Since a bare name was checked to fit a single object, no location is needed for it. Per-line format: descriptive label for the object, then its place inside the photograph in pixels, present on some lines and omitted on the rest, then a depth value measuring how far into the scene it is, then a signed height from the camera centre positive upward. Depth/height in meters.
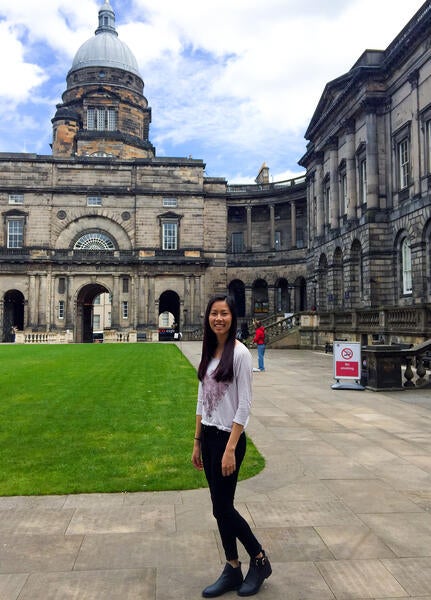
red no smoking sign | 15.23 -1.20
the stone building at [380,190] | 27.39 +7.72
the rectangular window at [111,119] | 60.03 +22.88
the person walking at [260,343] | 19.44 -0.87
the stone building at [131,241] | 52.19 +8.12
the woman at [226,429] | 3.92 -0.85
